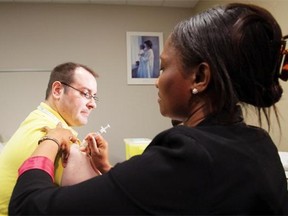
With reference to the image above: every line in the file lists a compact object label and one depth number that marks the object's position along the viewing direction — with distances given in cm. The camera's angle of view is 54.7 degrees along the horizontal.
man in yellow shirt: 100
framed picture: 301
